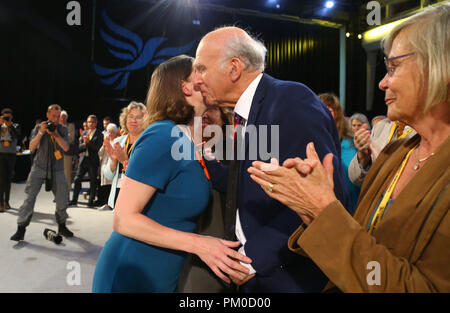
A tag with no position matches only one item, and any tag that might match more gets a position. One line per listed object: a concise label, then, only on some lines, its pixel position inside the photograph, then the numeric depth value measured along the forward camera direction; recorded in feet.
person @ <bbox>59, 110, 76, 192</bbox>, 19.45
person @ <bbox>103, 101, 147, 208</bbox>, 7.87
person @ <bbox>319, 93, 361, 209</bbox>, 8.04
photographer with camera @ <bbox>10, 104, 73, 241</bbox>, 13.12
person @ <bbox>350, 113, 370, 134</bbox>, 11.10
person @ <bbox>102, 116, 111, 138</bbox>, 24.30
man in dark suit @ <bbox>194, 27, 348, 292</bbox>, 3.01
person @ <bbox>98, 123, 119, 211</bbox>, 18.60
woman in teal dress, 3.53
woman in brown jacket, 2.15
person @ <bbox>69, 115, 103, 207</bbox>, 19.74
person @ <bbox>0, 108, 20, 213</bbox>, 17.47
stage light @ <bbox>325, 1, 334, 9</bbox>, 31.24
